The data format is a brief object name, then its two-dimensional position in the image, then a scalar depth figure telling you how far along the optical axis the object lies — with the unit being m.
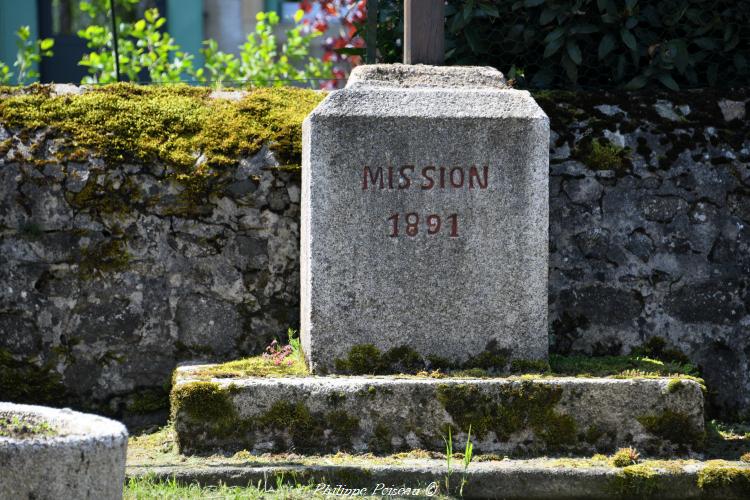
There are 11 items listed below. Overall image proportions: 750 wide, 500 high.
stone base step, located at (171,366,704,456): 7.50
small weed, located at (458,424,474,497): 7.02
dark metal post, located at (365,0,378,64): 10.60
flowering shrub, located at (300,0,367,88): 10.90
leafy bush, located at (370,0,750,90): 10.16
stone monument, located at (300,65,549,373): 8.00
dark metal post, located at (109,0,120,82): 11.22
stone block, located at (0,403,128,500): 4.76
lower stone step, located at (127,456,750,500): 6.98
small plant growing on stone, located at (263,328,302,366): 8.58
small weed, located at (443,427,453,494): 7.03
